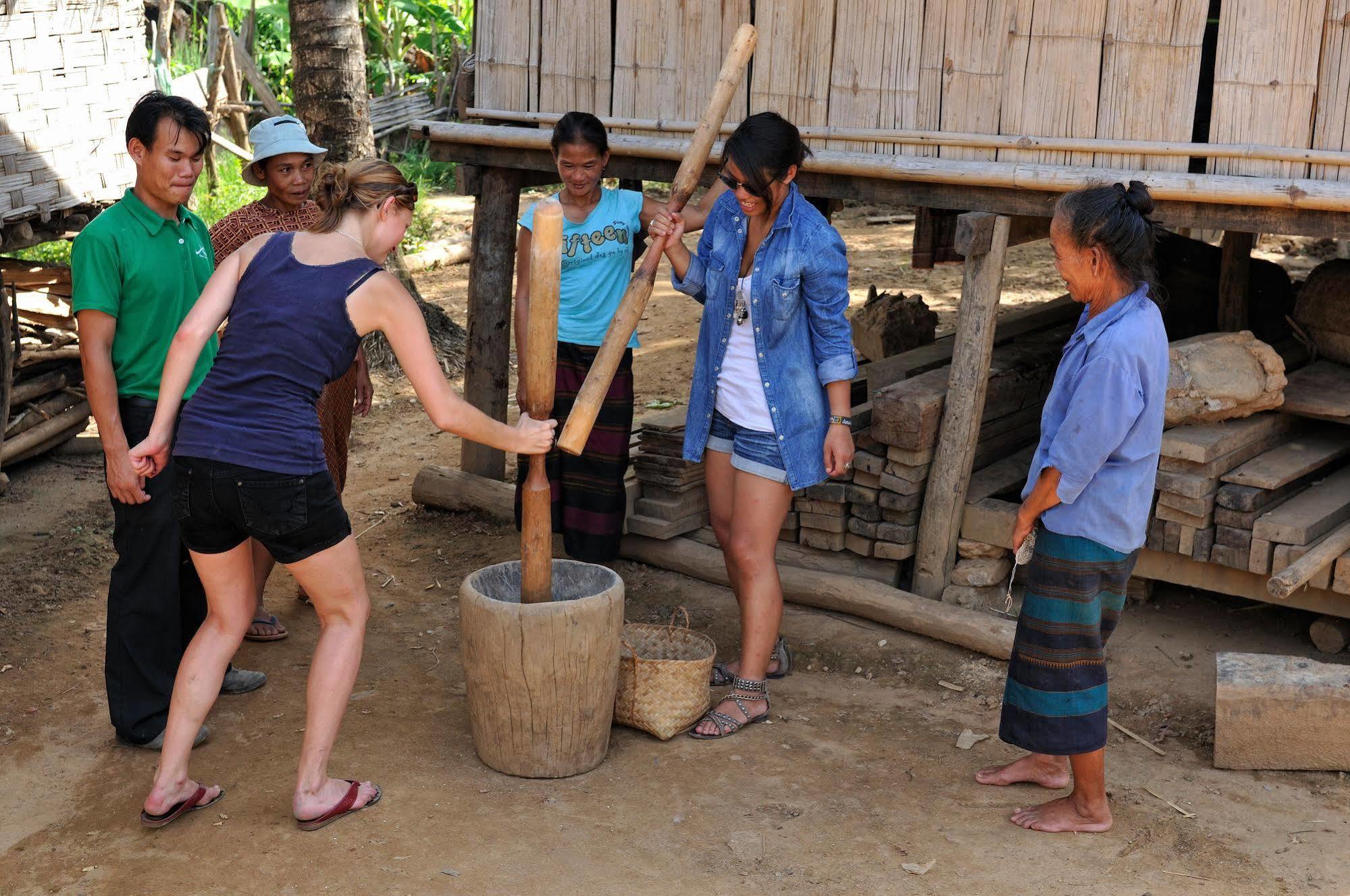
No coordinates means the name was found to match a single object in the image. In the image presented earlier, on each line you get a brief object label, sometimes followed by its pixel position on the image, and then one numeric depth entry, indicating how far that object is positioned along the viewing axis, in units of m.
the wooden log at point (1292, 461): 4.59
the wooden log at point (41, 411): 6.62
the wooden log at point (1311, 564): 4.25
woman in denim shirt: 4.08
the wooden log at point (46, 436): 6.56
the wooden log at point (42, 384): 6.65
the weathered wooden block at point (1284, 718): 3.94
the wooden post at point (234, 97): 11.98
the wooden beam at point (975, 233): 4.84
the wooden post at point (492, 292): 6.16
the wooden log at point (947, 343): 6.04
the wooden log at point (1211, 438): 4.57
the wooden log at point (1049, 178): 4.20
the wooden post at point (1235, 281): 6.13
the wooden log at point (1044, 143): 4.28
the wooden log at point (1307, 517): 4.48
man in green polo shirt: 3.75
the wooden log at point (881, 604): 4.87
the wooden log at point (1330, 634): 4.77
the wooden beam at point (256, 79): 13.28
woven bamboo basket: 4.09
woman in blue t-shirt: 4.57
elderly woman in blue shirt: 3.23
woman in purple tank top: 3.25
